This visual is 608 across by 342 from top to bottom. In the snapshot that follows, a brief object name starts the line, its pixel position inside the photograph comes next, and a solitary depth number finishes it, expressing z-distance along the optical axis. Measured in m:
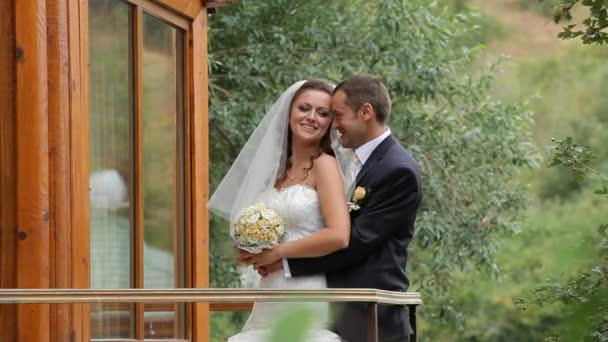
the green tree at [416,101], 17.64
